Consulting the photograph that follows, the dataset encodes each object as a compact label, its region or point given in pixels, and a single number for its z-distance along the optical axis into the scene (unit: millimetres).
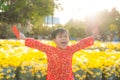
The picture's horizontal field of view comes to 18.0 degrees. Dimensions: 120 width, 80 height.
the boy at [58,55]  5141
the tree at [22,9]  19438
